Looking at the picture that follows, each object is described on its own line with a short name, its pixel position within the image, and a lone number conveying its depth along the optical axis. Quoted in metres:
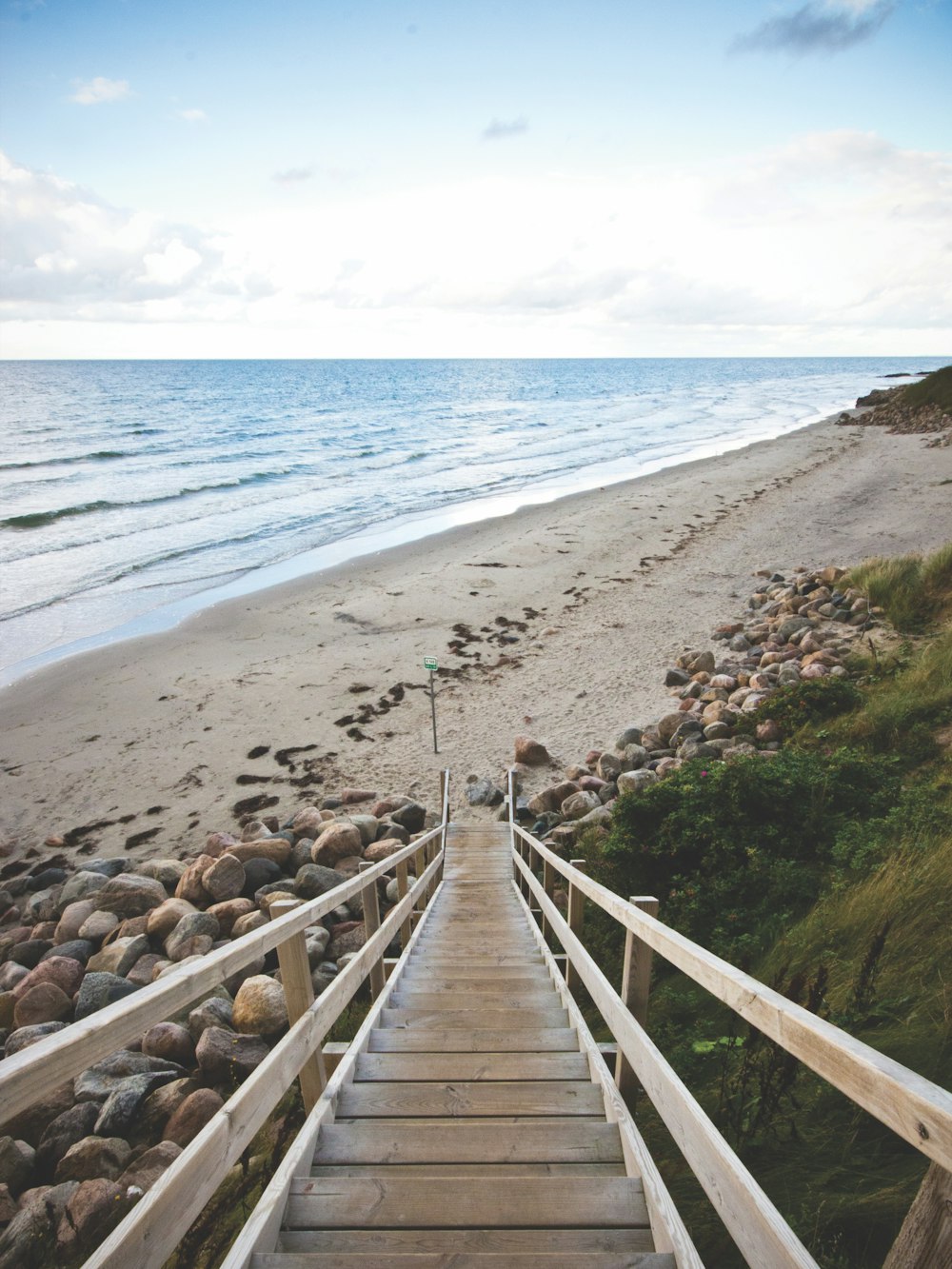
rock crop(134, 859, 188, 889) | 7.30
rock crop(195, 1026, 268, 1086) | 4.36
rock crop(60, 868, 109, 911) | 7.10
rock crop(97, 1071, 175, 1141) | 4.01
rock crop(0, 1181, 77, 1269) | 3.05
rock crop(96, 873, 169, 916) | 6.72
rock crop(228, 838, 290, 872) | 7.34
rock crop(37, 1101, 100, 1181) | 3.92
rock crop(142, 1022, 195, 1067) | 4.62
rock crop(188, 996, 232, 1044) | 4.80
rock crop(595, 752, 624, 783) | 8.77
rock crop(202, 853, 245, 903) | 6.78
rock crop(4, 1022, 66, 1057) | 4.74
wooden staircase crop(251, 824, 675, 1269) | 1.84
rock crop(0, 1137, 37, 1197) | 3.75
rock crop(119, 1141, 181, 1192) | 3.50
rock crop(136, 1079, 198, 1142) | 4.04
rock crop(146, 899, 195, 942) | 6.23
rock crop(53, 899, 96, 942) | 6.49
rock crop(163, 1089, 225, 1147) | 3.86
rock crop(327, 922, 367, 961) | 5.84
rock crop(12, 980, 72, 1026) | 5.25
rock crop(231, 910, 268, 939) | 5.97
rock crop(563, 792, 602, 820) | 8.11
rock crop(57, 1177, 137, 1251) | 3.12
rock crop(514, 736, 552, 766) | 9.66
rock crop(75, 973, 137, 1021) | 5.25
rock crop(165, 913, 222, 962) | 5.90
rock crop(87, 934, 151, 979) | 5.86
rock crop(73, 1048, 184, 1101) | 4.25
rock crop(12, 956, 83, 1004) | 5.62
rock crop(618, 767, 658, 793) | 7.89
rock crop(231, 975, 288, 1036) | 4.76
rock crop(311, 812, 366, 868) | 7.39
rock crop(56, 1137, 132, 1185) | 3.74
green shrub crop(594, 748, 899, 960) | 4.91
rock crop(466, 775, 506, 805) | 9.47
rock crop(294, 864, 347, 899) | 6.74
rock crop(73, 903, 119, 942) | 6.40
